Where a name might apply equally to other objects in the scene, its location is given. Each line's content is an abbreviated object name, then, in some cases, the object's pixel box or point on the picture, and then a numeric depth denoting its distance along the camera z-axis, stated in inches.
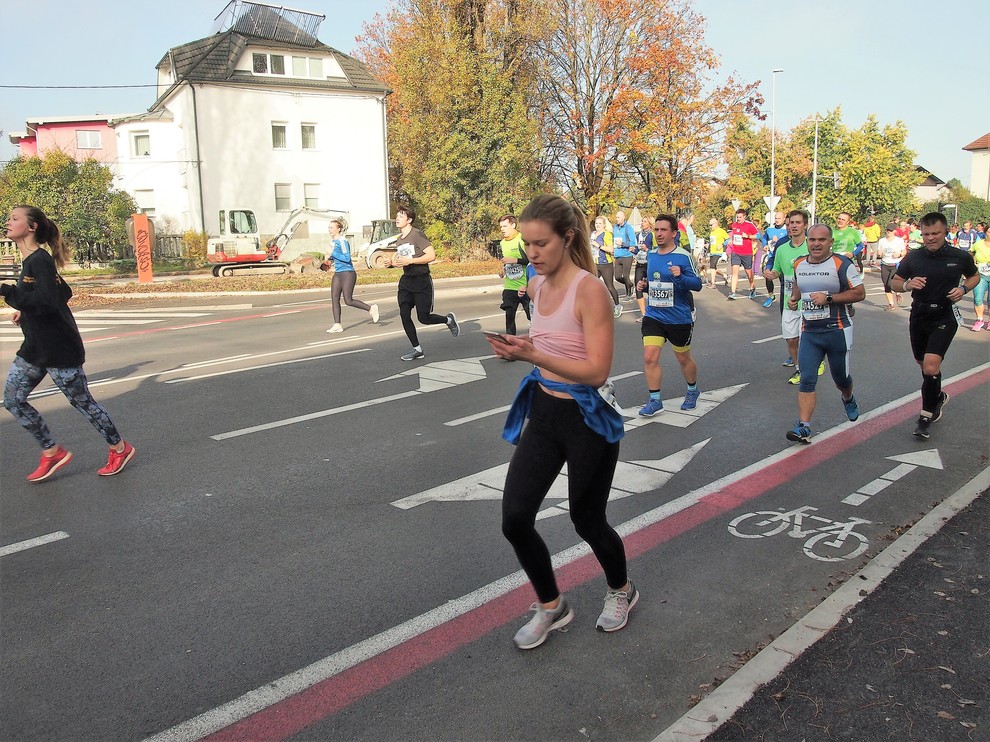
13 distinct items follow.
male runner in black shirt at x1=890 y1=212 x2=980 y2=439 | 266.2
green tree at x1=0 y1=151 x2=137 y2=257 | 1193.4
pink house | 2054.6
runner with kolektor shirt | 254.5
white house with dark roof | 1432.1
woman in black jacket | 219.3
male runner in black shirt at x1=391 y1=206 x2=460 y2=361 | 406.9
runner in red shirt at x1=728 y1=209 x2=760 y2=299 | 727.7
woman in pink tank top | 128.7
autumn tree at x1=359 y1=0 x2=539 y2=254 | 1272.1
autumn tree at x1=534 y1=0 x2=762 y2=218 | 1339.8
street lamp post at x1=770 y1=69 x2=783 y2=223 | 1920.5
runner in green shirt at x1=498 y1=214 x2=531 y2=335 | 406.6
